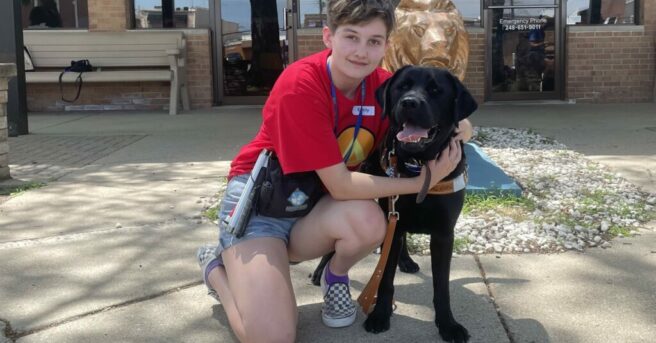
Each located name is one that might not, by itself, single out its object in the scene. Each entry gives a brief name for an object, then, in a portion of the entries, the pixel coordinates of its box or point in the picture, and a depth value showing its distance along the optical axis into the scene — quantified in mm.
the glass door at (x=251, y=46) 11188
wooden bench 10922
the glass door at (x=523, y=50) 10883
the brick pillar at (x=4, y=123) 5773
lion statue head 5727
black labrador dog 2570
